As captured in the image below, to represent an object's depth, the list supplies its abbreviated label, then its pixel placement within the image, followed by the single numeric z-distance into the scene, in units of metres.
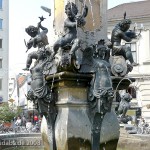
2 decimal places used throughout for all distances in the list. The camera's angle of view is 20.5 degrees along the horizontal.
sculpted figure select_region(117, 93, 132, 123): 15.47
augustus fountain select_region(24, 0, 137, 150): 7.41
